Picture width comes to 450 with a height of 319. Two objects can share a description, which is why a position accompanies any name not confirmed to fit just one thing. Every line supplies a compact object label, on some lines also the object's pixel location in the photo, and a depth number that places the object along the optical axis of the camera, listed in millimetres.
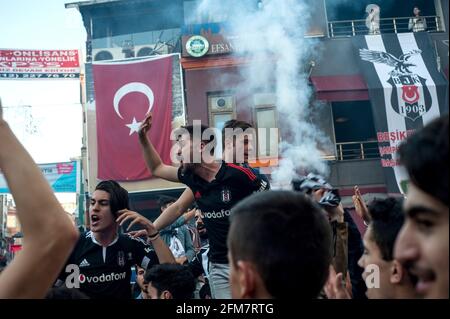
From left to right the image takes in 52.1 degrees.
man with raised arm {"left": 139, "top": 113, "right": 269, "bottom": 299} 3639
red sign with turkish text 14172
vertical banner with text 12086
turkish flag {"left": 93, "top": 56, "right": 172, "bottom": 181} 13023
